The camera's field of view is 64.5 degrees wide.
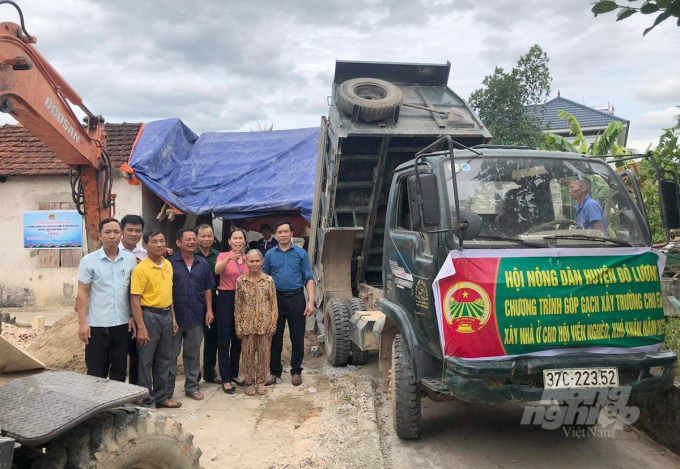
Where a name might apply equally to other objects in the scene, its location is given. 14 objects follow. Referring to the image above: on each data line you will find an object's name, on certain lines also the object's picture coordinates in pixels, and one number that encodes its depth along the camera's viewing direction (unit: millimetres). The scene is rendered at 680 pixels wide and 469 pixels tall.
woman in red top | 5781
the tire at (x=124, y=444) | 2314
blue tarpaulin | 10789
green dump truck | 3324
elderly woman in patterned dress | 5586
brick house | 11727
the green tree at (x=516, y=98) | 13711
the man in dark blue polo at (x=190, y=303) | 5383
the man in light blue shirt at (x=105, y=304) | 4422
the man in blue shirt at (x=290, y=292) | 6031
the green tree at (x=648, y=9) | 2354
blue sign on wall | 11719
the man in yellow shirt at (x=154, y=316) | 4734
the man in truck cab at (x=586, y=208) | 3850
